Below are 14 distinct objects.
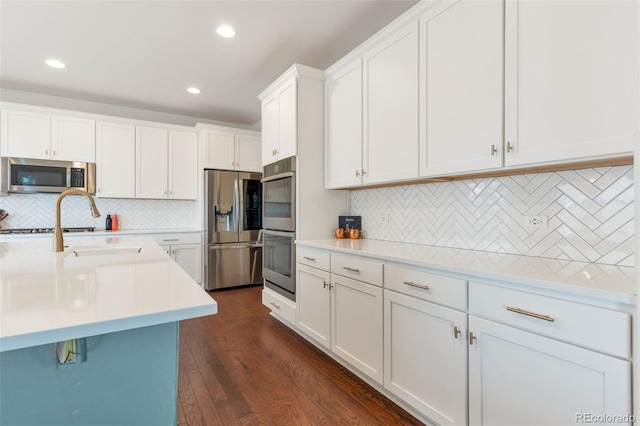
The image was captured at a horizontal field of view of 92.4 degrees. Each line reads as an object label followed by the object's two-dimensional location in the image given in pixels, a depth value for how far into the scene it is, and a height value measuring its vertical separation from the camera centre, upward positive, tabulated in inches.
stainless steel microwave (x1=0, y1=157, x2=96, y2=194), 136.2 +16.1
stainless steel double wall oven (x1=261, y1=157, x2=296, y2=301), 107.7 -5.8
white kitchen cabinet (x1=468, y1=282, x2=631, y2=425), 38.3 -20.9
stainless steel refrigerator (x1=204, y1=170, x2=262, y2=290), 169.2 -9.8
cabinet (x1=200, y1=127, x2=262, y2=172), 172.1 +35.8
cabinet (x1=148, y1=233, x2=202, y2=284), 163.2 -20.9
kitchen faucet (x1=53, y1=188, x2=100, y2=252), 67.8 -2.3
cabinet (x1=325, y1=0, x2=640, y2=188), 47.0 +24.3
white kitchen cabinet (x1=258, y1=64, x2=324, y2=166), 104.7 +37.7
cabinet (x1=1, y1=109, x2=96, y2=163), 136.9 +34.5
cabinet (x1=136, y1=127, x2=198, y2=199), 165.3 +26.2
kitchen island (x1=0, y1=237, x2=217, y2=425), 25.6 -14.1
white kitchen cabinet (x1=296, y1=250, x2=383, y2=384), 73.4 -27.8
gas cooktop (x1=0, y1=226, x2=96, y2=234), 135.9 -9.5
